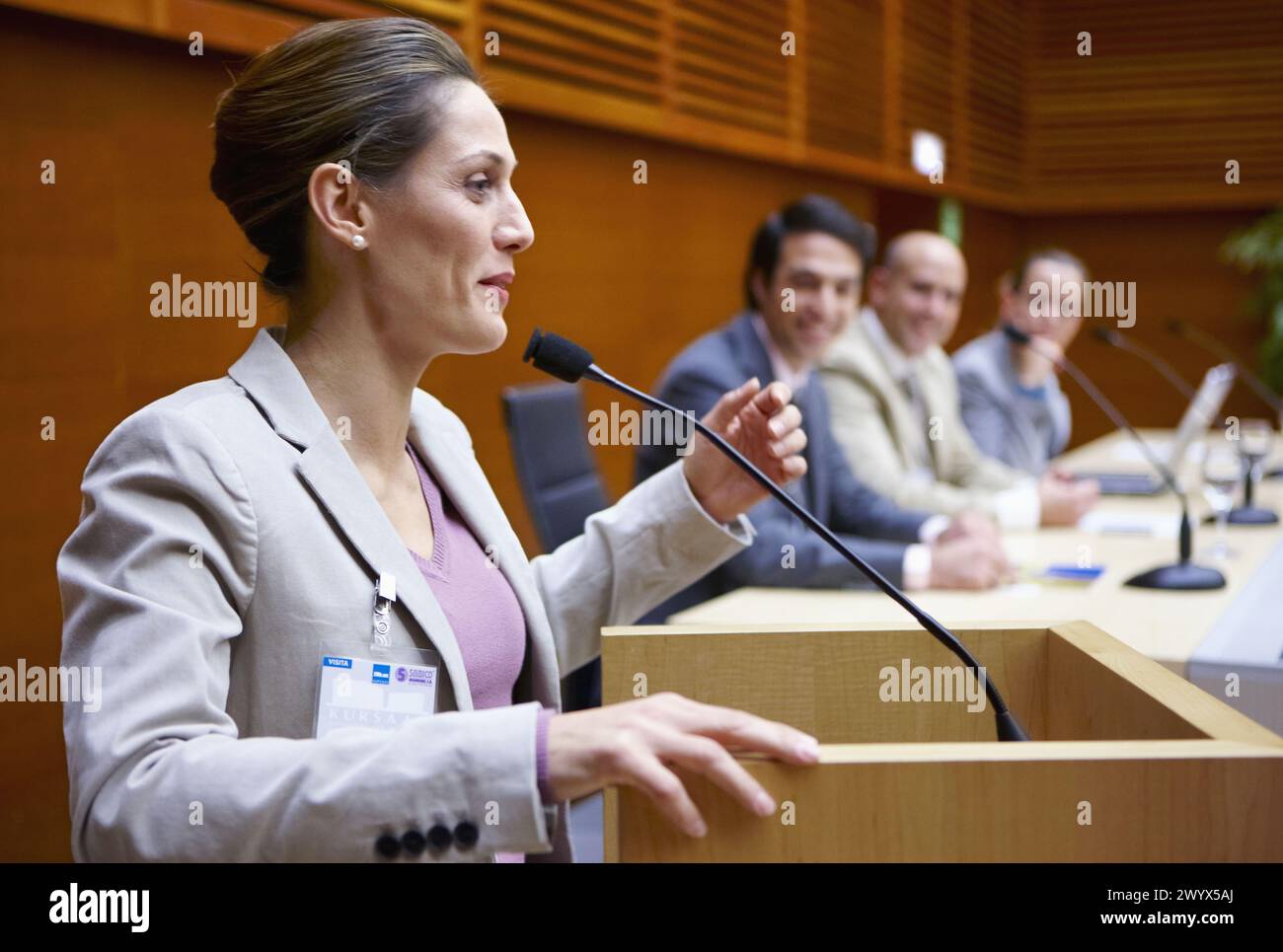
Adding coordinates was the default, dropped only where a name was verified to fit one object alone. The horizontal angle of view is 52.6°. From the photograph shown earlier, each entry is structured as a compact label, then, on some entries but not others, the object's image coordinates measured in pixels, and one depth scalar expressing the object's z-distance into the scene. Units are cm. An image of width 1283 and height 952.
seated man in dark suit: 268
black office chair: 295
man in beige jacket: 358
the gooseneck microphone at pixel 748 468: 109
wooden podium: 82
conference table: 196
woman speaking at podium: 87
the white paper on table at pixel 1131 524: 338
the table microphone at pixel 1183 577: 259
